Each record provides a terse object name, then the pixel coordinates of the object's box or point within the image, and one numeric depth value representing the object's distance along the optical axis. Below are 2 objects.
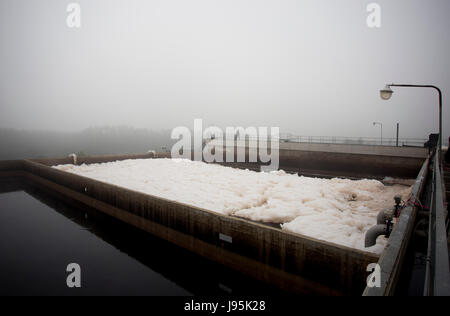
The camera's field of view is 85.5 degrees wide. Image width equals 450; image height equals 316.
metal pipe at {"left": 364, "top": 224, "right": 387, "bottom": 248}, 6.96
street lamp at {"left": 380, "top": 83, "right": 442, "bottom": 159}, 9.60
